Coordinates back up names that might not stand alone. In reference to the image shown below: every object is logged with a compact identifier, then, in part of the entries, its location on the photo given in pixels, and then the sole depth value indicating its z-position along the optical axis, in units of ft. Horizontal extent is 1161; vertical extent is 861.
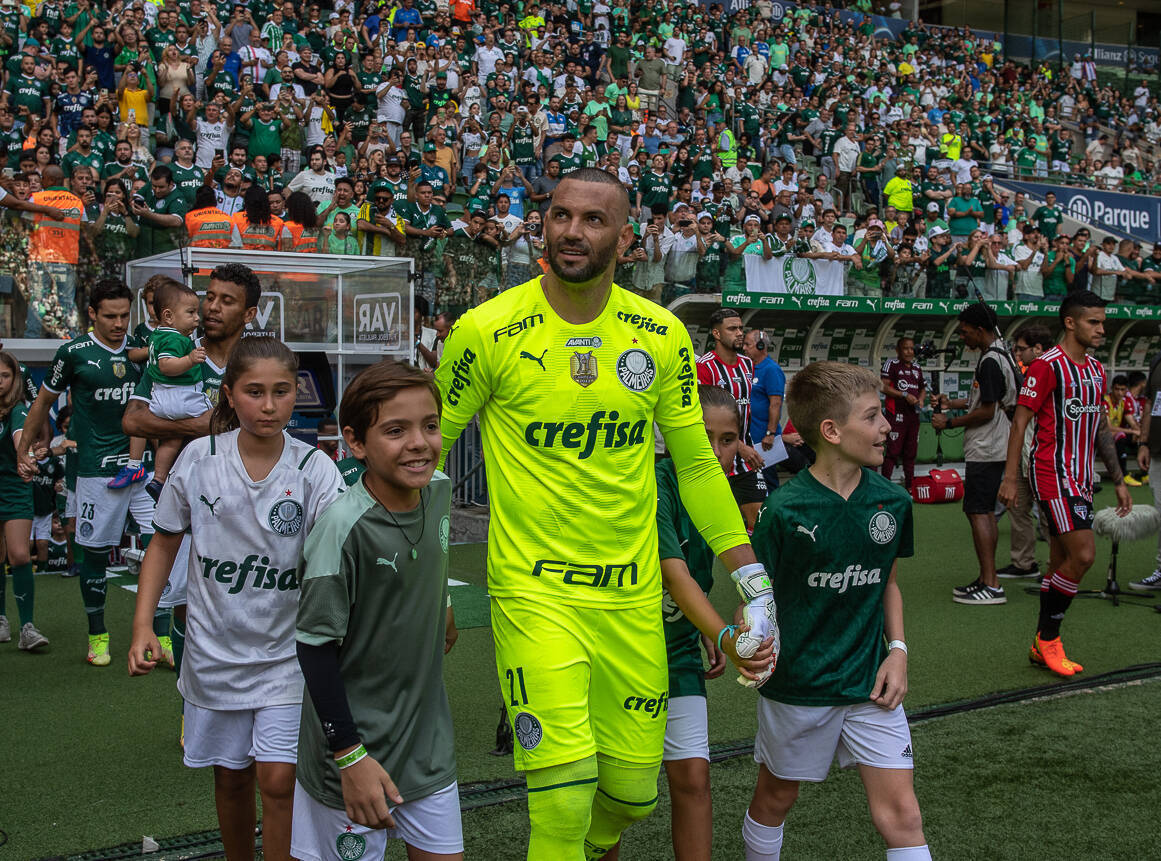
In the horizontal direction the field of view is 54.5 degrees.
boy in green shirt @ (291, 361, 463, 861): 8.89
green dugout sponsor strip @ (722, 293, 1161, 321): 52.03
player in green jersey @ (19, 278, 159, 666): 21.76
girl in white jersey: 11.05
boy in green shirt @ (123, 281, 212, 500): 17.63
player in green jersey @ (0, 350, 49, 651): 22.98
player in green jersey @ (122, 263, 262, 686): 15.76
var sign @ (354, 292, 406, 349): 38.06
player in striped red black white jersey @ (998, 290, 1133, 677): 21.50
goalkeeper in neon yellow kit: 9.76
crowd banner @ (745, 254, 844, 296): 52.13
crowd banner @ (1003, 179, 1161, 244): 84.12
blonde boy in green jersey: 10.96
